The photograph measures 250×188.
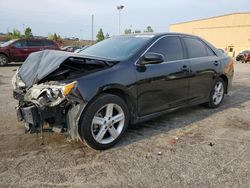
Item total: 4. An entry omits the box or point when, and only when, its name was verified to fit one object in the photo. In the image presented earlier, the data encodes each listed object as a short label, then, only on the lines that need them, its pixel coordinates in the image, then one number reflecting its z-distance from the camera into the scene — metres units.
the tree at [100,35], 39.71
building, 35.27
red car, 11.55
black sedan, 2.39
